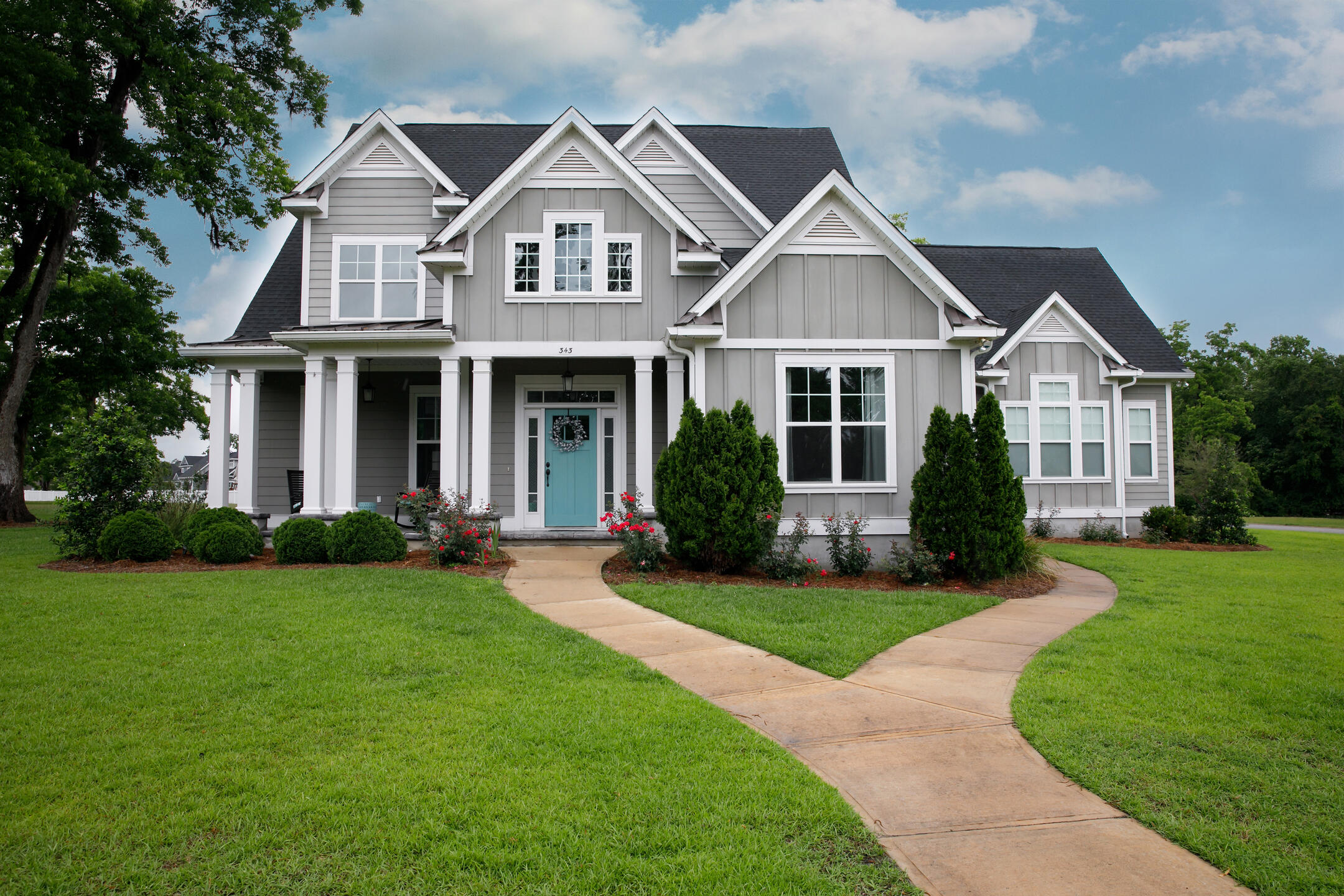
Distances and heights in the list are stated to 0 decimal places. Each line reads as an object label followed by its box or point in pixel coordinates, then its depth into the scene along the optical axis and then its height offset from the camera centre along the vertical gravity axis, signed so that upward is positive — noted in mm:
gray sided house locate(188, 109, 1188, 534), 11242 +2237
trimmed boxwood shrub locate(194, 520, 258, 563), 10758 -993
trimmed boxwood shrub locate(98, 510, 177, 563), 10844 -939
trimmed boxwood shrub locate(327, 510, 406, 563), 10719 -942
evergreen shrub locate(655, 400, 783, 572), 9984 -227
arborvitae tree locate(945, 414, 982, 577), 9758 -278
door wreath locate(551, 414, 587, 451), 14555 +802
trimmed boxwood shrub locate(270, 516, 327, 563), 10727 -946
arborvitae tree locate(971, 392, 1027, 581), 9773 -271
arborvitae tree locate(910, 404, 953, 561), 9930 -218
